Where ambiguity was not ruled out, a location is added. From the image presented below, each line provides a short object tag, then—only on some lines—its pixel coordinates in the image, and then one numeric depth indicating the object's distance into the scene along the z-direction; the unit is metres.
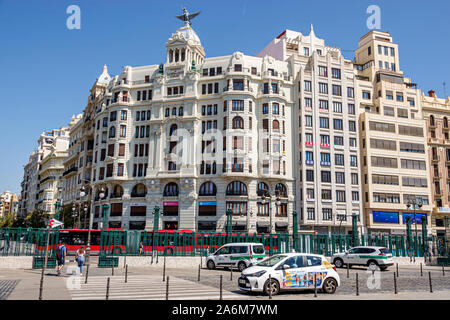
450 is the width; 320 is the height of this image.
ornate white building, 53.38
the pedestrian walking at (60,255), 20.26
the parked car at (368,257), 26.53
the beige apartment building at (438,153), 62.94
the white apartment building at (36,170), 109.41
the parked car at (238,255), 24.70
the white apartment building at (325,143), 56.12
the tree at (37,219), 73.31
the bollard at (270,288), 12.68
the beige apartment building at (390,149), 59.12
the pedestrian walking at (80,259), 19.19
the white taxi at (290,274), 13.74
